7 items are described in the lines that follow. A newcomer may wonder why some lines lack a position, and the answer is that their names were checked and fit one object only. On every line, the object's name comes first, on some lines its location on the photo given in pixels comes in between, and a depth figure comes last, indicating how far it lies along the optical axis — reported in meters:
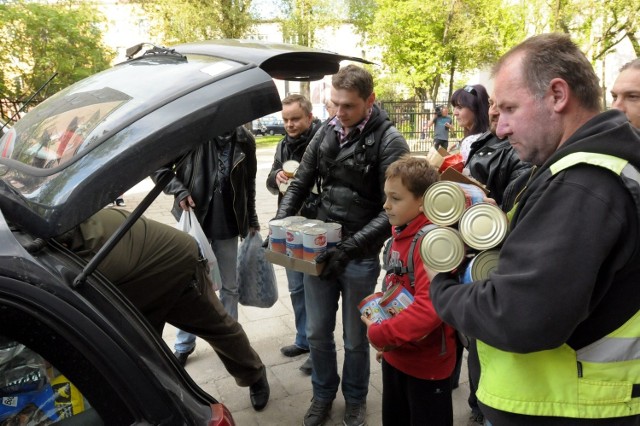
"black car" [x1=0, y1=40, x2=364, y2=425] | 1.14
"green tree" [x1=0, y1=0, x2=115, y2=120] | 12.87
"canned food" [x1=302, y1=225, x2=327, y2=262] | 2.49
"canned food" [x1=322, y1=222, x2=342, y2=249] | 2.61
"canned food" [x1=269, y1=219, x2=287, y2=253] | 2.64
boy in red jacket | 2.19
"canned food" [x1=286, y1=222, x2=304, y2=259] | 2.54
